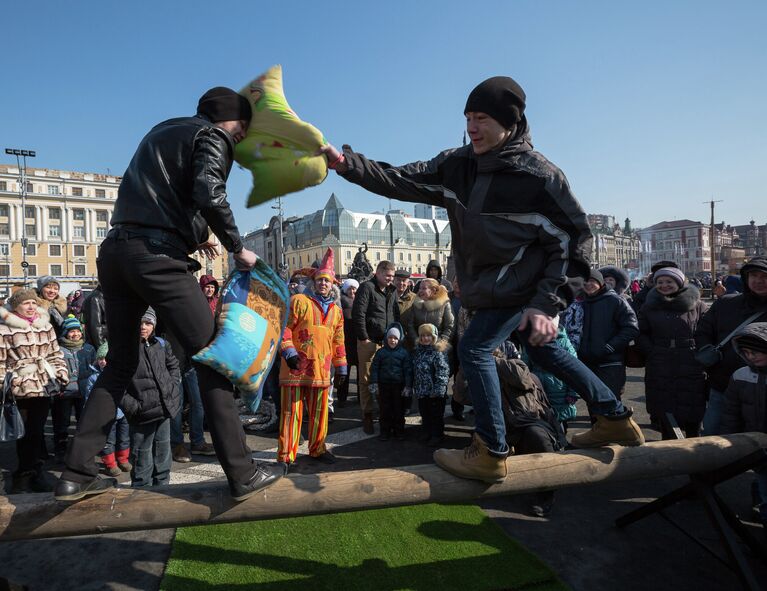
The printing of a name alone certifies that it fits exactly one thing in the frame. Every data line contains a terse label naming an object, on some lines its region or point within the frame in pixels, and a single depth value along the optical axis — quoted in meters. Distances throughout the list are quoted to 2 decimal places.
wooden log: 2.42
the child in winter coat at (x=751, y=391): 3.91
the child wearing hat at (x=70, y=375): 6.15
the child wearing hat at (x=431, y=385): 6.33
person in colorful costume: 5.40
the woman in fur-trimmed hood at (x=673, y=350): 5.11
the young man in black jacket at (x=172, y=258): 2.30
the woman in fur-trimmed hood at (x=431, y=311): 7.05
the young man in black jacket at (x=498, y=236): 2.57
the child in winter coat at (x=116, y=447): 5.51
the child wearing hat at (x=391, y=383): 6.54
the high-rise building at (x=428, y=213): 121.04
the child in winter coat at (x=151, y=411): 4.50
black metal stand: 3.16
